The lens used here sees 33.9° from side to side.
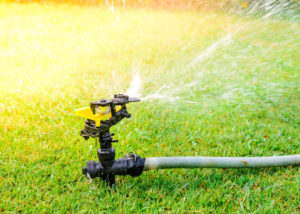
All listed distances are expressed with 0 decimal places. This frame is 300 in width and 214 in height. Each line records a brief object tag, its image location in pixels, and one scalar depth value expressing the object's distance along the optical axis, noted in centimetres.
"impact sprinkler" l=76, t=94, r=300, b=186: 84
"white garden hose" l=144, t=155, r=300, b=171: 91
